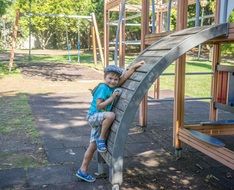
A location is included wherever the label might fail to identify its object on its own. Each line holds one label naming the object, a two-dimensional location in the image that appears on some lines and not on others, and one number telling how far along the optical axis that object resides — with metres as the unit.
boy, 2.04
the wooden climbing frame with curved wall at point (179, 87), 1.85
